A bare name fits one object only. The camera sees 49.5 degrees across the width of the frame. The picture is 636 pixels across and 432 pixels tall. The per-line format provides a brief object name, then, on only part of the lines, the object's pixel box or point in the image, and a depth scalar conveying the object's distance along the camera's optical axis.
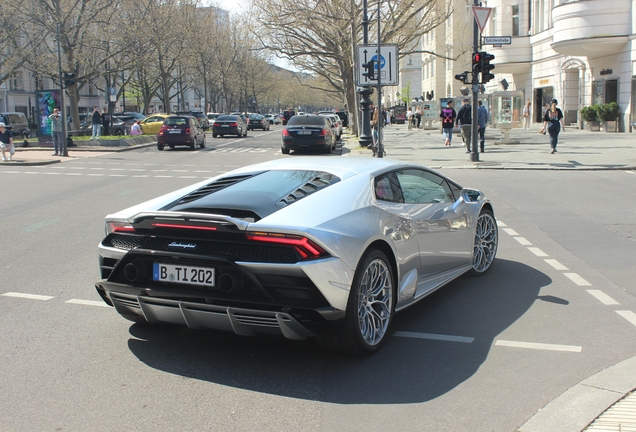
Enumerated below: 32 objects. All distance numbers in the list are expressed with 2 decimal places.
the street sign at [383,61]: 24.11
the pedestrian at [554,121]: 23.25
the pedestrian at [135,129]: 38.94
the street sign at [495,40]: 20.64
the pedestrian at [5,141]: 24.42
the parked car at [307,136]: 28.50
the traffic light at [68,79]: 28.98
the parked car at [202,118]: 56.58
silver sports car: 4.34
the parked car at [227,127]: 45.84
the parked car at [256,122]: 62.59
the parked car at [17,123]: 40.97
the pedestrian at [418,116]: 55.59
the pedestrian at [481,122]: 25.39
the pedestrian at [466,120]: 24.58
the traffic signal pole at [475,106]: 21.19
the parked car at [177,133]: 31.83
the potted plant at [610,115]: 34.62
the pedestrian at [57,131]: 27.22
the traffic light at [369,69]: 23.80
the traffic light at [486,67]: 20.90
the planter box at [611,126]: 34.94
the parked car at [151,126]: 43.22
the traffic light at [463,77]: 21.74
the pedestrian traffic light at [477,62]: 20.89
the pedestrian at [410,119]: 54.34
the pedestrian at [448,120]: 30.00
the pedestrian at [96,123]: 32.91
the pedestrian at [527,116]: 42.50
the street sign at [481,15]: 19.86
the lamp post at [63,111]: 27.89
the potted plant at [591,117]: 36.38
